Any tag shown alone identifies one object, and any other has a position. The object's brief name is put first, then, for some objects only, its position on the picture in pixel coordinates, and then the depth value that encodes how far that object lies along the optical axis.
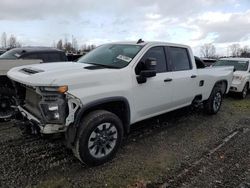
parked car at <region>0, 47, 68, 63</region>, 5.32
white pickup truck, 2.51
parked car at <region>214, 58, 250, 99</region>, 6.99
